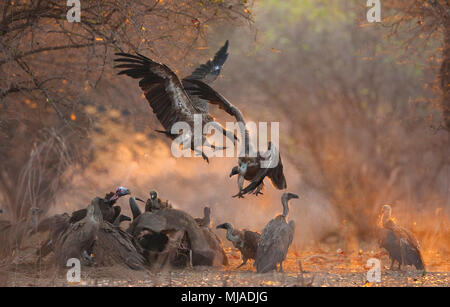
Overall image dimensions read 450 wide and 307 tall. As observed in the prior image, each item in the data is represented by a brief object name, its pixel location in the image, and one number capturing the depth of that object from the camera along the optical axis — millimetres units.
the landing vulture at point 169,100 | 14180
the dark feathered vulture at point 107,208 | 16642
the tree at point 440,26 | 19156
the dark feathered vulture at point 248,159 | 13594
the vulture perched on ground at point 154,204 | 17437
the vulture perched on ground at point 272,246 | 14875
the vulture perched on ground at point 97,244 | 14031
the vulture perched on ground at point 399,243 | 16203
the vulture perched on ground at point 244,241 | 16812
